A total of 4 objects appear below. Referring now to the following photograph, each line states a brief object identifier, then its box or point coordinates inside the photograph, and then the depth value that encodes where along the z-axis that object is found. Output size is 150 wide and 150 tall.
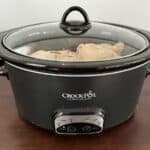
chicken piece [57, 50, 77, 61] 0.65
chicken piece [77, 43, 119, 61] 0.66
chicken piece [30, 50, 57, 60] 0.64
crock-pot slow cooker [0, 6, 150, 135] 0.59
